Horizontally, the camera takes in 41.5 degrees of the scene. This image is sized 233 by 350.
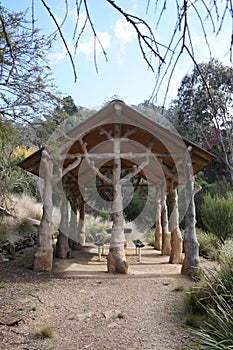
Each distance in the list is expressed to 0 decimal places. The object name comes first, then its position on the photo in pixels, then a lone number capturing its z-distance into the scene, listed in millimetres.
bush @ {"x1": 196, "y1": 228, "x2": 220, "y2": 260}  9552
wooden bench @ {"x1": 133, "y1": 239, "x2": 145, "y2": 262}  8727
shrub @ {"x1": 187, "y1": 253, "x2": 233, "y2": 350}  3703
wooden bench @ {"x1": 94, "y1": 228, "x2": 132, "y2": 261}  9093
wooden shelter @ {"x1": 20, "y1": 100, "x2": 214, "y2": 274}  7082
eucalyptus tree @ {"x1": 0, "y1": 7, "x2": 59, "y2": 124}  3975
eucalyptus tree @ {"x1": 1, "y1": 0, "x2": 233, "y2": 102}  1026
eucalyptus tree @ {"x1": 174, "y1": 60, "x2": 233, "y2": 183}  17234
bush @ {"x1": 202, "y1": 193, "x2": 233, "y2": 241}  11273
